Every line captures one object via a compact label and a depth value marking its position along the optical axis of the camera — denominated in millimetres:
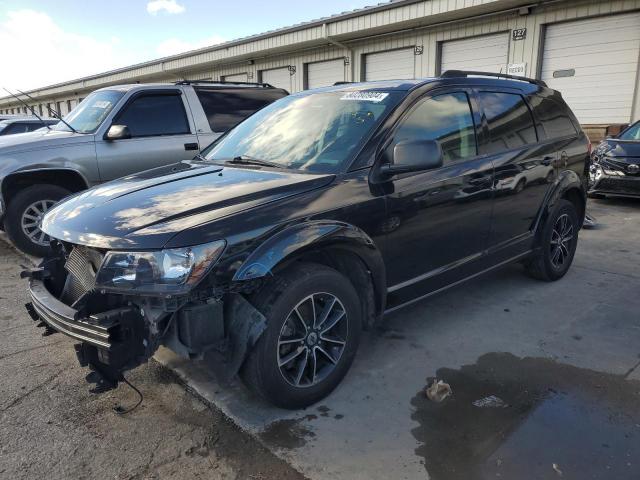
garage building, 10719
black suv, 2434
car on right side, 8594
